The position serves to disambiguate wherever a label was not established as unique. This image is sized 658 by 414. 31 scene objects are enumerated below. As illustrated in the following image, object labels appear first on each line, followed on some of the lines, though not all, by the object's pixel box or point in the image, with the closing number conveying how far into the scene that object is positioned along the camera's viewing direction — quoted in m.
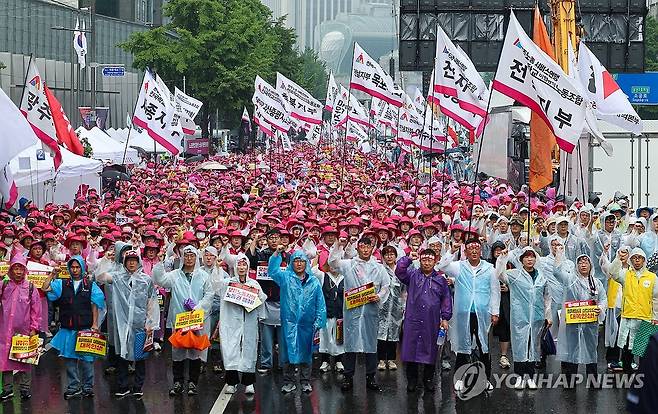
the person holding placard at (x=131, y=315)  11.16
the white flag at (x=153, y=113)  25.47
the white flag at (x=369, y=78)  25.72
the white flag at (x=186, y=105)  32.34
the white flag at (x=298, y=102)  32.09
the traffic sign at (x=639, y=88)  42.44
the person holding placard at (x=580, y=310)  11.52
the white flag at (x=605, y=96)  22.20
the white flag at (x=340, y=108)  38.12
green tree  62.06
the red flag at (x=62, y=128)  20.47
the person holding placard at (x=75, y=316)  10.94
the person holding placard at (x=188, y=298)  11.13
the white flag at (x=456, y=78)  20.22
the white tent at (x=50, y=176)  22.30
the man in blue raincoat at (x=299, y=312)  11.27
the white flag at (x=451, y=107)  20.72
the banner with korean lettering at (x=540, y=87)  13.90
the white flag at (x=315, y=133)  47.69
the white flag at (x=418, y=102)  40.34
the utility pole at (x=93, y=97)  45.23
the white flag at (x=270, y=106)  31.44
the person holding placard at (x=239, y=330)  11.02
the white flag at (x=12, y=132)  14.11
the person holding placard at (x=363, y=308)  11.57
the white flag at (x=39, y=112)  19.97
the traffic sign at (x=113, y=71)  41.31
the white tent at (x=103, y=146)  33.25
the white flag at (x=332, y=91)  43.56
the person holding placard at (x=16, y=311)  10.79
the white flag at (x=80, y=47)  42.19
